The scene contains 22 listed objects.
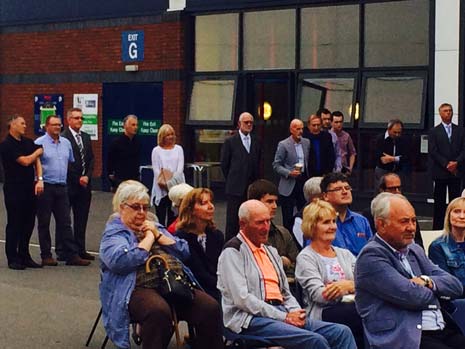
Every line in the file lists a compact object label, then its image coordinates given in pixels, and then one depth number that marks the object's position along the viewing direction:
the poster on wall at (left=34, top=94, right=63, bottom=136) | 23.97
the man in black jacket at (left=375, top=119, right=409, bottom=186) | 15.84
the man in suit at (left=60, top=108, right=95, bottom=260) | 13.52
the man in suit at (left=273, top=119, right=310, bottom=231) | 14.55
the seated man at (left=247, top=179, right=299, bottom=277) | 8.61
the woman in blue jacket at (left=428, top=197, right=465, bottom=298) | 8.34
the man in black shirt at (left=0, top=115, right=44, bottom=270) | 12.68
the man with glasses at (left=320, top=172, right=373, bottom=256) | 8.84
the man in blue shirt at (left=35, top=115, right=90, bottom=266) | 13.06
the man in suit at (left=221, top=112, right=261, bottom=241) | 14.47
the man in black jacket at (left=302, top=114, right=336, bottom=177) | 15.02
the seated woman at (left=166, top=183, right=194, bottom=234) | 9.26
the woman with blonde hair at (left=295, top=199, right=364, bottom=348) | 7.73
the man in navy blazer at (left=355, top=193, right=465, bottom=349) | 7.00
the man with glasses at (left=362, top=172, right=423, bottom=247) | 9.70
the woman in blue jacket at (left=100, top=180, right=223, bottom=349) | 7.70
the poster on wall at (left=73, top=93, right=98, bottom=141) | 23.23
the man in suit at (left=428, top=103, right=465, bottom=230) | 16.14
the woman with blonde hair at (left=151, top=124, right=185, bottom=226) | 13.94
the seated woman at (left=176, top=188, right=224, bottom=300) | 8.46
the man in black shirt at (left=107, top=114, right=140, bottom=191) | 13.95
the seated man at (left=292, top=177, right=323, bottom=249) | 9.04
